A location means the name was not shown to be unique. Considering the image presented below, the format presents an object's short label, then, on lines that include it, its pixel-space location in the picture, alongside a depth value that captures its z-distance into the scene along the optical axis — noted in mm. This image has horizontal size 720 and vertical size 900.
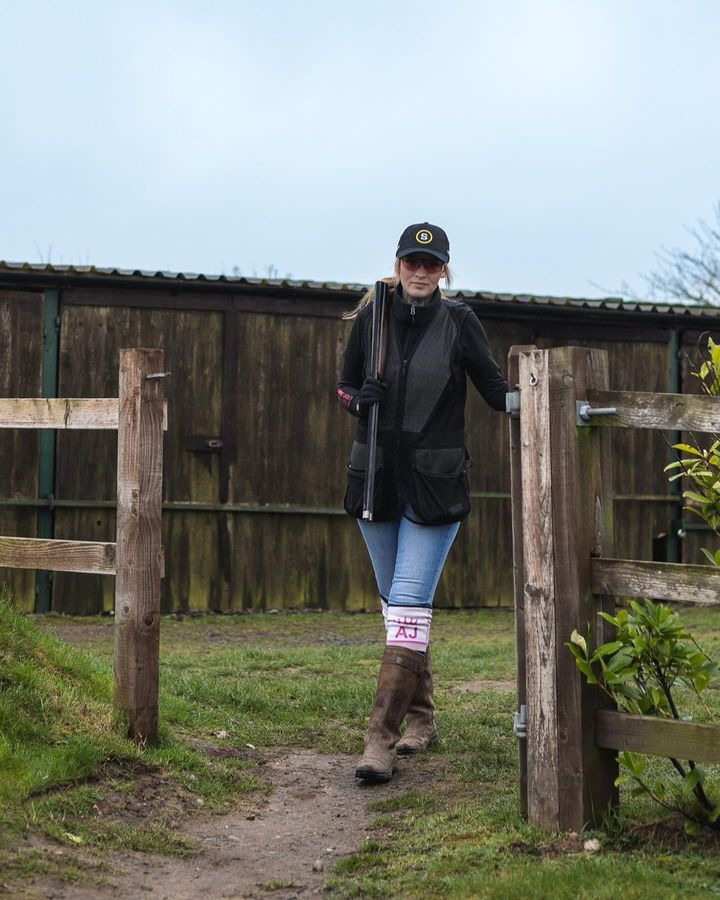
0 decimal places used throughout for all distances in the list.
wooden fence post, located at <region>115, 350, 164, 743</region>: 5207
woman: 5051
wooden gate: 4055
